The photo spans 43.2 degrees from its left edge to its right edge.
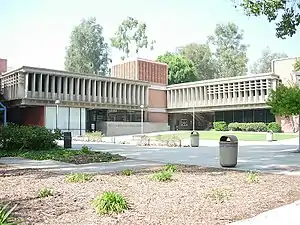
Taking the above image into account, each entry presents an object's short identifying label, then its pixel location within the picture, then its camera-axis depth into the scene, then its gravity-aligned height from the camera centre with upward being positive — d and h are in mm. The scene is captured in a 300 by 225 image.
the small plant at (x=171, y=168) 11409 -1134
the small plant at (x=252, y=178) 9350 -1196
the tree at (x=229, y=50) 73500 +16094
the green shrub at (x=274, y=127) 48781 +460
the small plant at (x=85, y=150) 17522 -894
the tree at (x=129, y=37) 70938 +17747
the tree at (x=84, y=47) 70312 +15934
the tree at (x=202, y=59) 78562 +14924
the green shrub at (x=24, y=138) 18188 -325
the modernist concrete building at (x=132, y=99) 46562 +4512
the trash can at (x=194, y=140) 26234 -640
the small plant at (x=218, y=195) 7090 -1251
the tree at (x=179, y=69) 72312 +11785
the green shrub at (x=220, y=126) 53938 +676
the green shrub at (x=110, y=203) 5965 -1175
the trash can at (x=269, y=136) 33250 -478
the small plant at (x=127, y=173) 10461 -1160
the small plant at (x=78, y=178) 9055 -1137
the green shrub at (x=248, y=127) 50012 +516
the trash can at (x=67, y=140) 22812 -566
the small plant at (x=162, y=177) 9325 -1134
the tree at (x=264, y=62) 80688 +14949
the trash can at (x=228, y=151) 12781 -695
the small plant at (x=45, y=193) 7211 -1189
